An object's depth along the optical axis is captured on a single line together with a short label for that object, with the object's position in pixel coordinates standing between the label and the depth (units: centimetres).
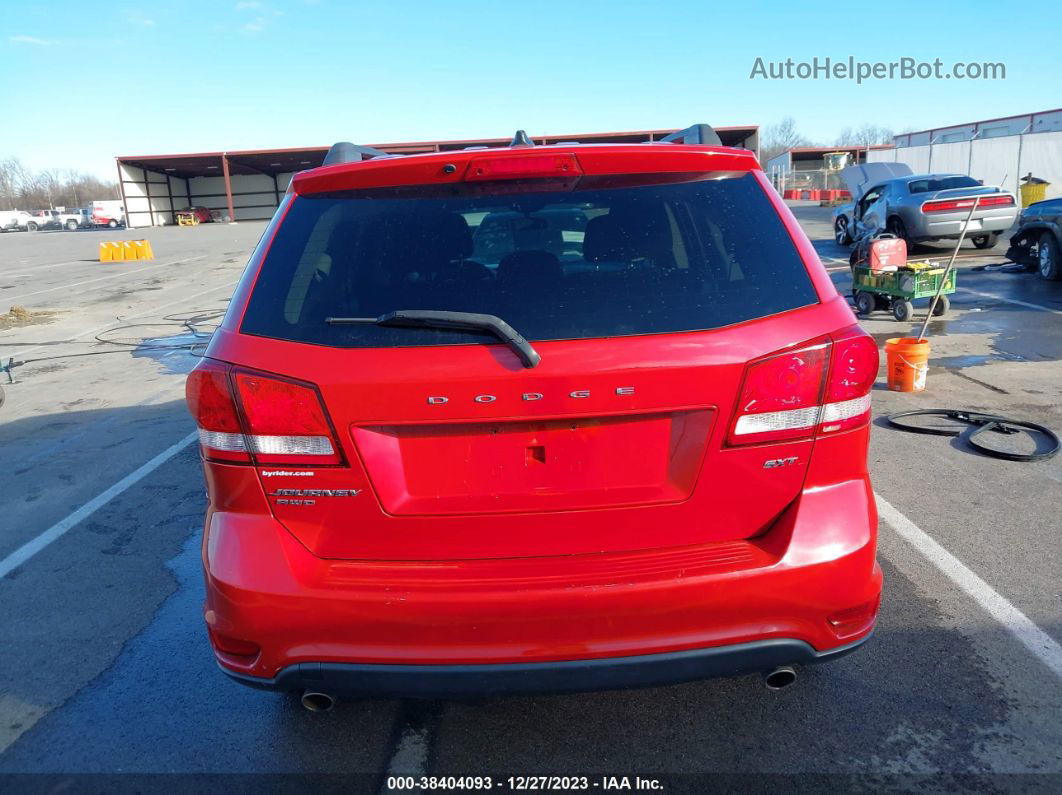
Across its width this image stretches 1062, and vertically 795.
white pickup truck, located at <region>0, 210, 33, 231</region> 7879
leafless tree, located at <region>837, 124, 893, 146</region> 10746
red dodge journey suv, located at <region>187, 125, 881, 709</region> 216
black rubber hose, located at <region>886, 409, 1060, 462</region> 547
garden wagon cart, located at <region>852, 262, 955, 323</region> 970
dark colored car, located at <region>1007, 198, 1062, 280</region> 1328
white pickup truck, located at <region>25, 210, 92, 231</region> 7362
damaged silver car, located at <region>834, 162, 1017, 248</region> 1644
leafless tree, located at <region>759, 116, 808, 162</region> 10362
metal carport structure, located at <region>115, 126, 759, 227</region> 5922
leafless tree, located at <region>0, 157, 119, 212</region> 11712
